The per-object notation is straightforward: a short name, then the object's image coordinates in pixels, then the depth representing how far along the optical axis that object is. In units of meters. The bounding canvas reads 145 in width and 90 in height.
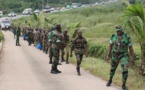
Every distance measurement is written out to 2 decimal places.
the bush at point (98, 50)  17.11
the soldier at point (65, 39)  15.83
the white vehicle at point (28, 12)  82.07
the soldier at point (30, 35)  29.50
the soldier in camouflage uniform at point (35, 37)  26.83
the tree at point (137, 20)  11.06
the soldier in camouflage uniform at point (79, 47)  12.44
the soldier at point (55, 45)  12.87
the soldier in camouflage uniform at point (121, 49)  9.62
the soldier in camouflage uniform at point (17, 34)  27.80
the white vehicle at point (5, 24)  62.60
